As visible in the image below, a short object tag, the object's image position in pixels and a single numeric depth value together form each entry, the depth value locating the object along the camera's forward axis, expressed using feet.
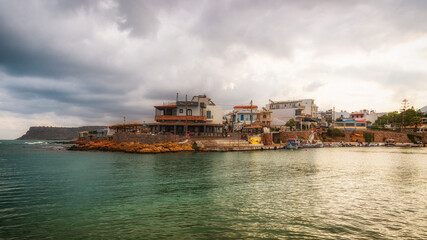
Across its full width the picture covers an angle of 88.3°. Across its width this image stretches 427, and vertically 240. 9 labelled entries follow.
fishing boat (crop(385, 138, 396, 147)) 299.17
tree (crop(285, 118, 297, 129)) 298.99
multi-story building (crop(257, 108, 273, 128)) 297.33
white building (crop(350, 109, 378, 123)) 423.64
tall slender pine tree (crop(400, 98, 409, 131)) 328.49
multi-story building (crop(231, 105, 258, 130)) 331.57
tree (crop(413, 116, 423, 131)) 315.12
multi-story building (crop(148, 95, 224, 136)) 217.36
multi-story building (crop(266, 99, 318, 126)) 336.49
